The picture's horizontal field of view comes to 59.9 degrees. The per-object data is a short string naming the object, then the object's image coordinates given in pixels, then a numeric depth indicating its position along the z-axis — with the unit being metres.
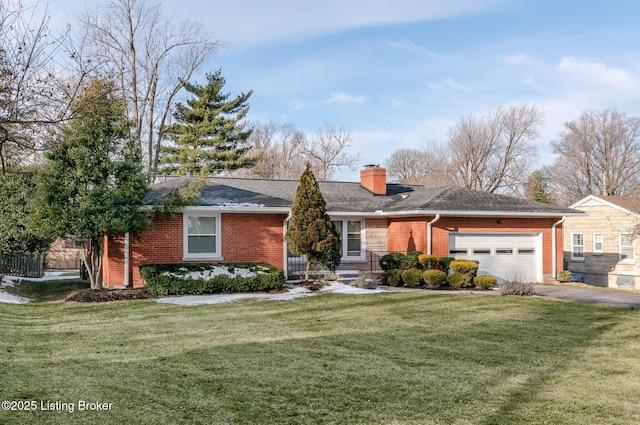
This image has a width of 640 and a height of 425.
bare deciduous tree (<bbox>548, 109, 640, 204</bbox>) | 46.53
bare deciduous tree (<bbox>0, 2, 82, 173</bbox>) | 11.04
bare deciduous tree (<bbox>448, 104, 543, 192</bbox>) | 44.62
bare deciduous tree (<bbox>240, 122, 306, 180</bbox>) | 47.58
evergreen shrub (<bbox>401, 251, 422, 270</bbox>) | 18.56
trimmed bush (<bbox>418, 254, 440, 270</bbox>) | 18.36
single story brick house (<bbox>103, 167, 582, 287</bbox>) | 17.56
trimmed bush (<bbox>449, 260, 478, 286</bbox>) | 17.94
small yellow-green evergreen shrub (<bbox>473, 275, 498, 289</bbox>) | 17.70
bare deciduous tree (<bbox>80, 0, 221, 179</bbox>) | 33.12
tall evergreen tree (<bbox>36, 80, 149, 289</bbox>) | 14.93
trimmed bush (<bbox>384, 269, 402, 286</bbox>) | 18.11
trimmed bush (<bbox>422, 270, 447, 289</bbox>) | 17.56
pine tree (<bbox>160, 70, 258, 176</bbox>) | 38.47
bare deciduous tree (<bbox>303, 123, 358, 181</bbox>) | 46.84
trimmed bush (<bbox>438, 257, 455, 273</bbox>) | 18.62
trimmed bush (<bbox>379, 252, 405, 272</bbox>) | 18.83
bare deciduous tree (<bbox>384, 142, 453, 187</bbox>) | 48.91
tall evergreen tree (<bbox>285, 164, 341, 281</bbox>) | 16.67
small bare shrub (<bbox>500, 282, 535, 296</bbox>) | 16.30
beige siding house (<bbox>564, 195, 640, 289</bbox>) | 26.89
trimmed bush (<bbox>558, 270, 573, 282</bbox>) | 20.98
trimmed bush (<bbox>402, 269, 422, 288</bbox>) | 17.81
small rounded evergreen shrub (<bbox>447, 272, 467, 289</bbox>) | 17.61
